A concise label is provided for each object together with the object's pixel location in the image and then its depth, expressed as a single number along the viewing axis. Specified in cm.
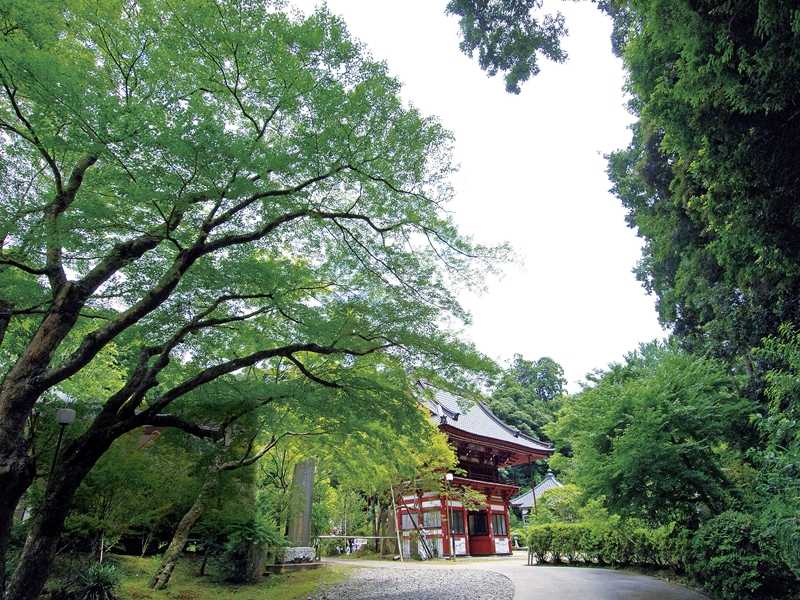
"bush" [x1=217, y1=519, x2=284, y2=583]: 961
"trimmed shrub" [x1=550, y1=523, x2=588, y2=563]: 1235
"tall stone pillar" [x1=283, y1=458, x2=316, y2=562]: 1153
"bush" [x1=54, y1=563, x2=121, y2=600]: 659
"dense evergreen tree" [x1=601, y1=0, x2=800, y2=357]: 455
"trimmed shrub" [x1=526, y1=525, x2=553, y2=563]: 1314
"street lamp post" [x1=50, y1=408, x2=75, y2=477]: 612
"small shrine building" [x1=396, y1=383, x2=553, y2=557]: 1700
